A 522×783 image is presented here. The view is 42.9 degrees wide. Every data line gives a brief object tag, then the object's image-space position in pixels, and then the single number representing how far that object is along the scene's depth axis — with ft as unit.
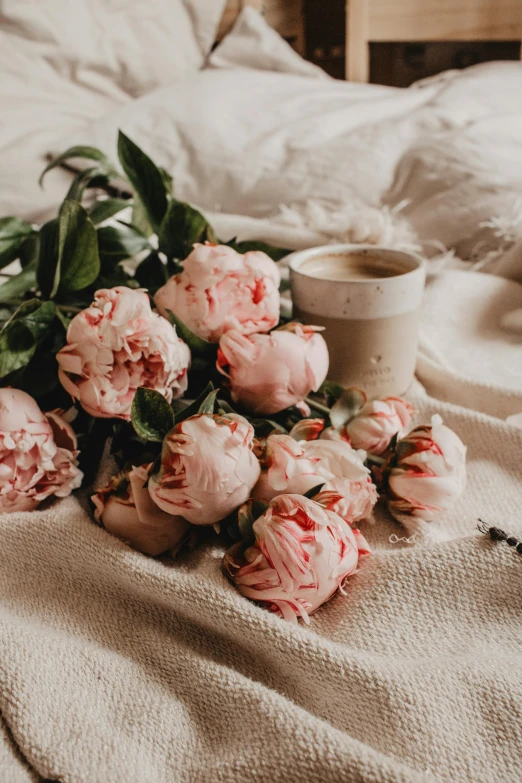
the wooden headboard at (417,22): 4.45
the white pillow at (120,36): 3.16
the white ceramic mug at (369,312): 1.62
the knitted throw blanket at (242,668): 0.92
